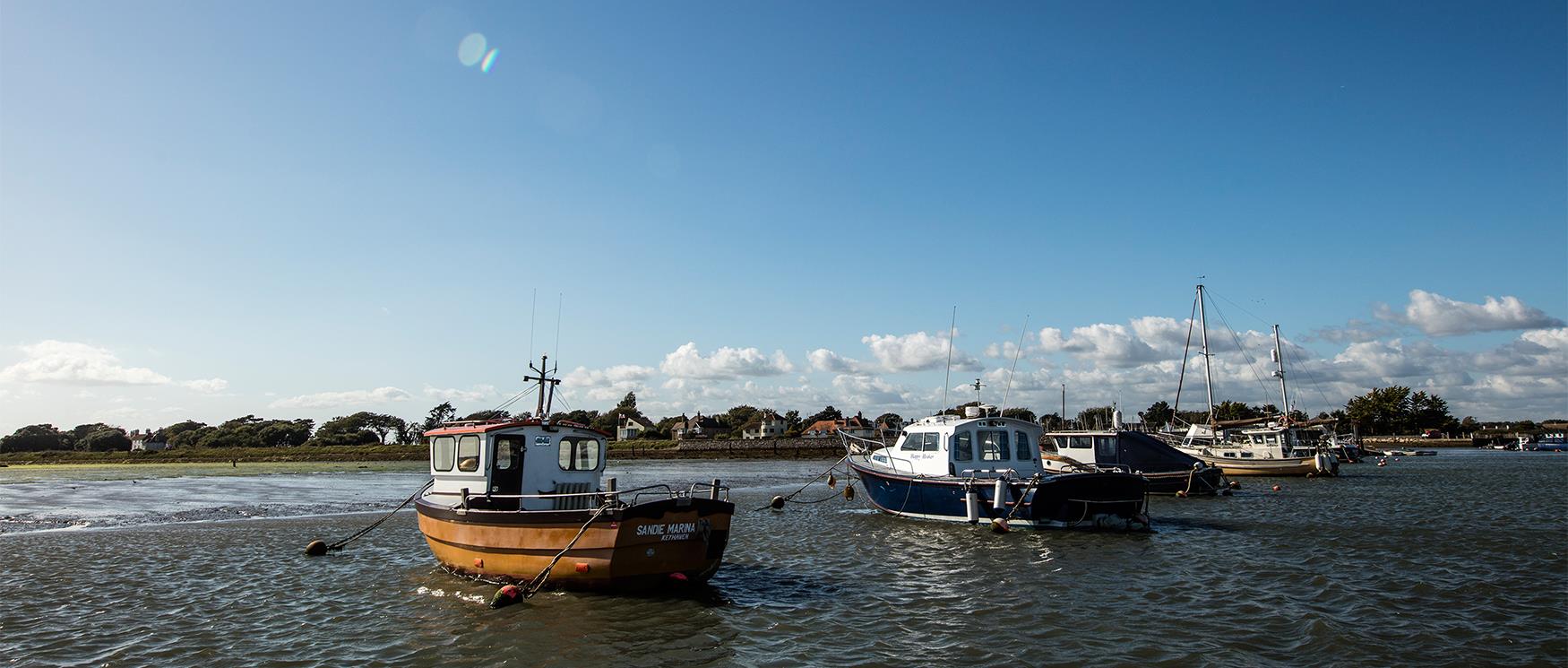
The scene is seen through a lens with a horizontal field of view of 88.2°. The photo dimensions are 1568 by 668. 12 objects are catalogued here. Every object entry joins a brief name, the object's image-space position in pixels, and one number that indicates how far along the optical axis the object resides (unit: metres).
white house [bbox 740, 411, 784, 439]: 149.25
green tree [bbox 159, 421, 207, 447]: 147.75
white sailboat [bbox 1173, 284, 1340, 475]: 49.62
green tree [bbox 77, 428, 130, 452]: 129.12
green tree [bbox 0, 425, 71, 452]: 126.88
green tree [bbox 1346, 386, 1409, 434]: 147.62
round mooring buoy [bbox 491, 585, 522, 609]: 13.92
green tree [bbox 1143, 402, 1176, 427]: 157.02
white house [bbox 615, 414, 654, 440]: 150.07
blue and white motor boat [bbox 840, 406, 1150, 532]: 23.67
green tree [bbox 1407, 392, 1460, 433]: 153.12
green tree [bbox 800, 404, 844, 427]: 168.62
